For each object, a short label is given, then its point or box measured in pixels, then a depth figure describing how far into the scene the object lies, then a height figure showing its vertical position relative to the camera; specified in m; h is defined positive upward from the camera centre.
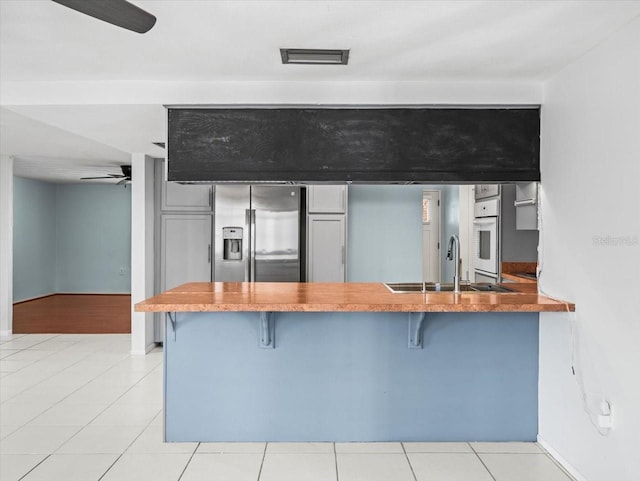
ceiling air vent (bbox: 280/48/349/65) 2.67 +1.00
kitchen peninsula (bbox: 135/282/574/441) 3.17 -0.89
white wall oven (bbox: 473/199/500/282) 4.48 -0.02
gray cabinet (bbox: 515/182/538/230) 3.52 +0.25
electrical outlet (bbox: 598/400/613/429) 2.36 -0.86
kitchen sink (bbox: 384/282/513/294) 3.44 -0.35
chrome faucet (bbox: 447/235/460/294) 3.26 -0.18
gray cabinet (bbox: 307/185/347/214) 5.44 +0.42
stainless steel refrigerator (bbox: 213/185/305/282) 5.18 +0.10
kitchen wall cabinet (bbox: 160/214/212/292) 5.62 -0.13
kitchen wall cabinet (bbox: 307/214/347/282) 5.41 -0.12
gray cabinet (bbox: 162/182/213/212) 5.61 +0.43
